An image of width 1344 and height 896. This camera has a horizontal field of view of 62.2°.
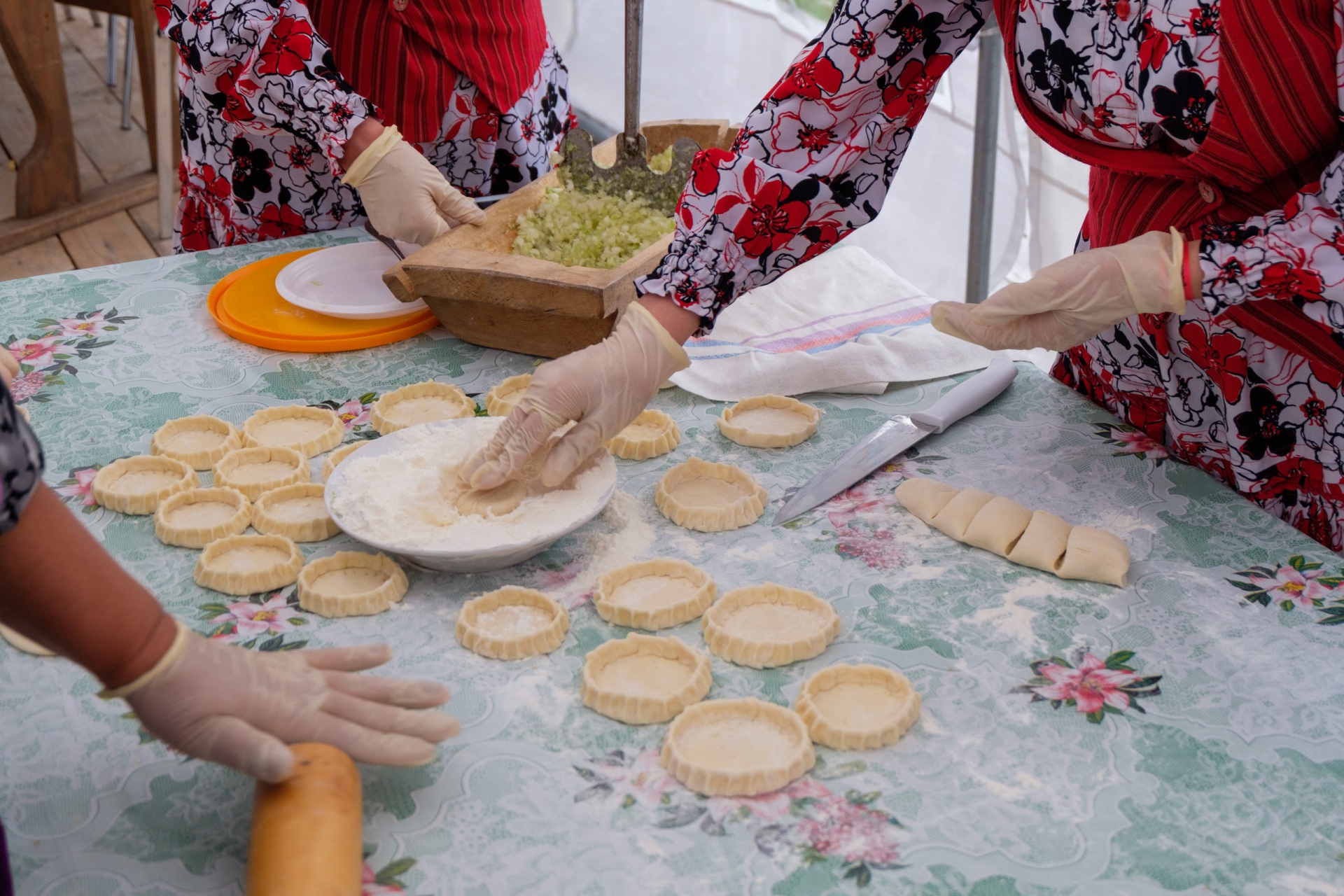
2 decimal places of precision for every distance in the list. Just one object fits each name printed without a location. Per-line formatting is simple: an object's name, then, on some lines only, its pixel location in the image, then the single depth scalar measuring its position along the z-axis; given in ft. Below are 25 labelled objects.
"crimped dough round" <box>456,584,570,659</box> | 4.17
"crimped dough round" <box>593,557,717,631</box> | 4.35
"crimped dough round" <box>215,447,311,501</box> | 5.20
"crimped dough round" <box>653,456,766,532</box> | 4.98
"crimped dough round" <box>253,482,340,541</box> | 4.88
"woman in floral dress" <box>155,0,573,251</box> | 6.77
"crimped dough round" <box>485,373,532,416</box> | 5.96
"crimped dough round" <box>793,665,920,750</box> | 3.71
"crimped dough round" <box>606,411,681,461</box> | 5.63
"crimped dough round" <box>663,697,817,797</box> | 3.52
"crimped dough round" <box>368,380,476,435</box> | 5.79
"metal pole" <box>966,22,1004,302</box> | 9.37
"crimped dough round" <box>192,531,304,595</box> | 4.53
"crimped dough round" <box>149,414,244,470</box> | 5.43
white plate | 6.73
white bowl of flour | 4.51
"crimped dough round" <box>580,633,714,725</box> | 3.84
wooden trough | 6.18
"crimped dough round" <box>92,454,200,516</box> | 5.06
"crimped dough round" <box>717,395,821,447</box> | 5.69
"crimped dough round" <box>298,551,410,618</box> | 4.39
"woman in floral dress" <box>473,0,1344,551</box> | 4.32
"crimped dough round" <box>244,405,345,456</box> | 5.61
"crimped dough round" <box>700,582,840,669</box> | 4.15
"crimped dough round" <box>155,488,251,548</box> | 4.82
